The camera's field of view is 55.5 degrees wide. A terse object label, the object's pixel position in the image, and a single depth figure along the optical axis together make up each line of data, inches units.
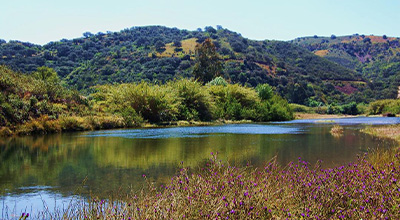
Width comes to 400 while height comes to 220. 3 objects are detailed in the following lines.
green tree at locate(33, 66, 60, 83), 2334.3
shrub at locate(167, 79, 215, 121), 1915.6
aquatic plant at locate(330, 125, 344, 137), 1127.6
